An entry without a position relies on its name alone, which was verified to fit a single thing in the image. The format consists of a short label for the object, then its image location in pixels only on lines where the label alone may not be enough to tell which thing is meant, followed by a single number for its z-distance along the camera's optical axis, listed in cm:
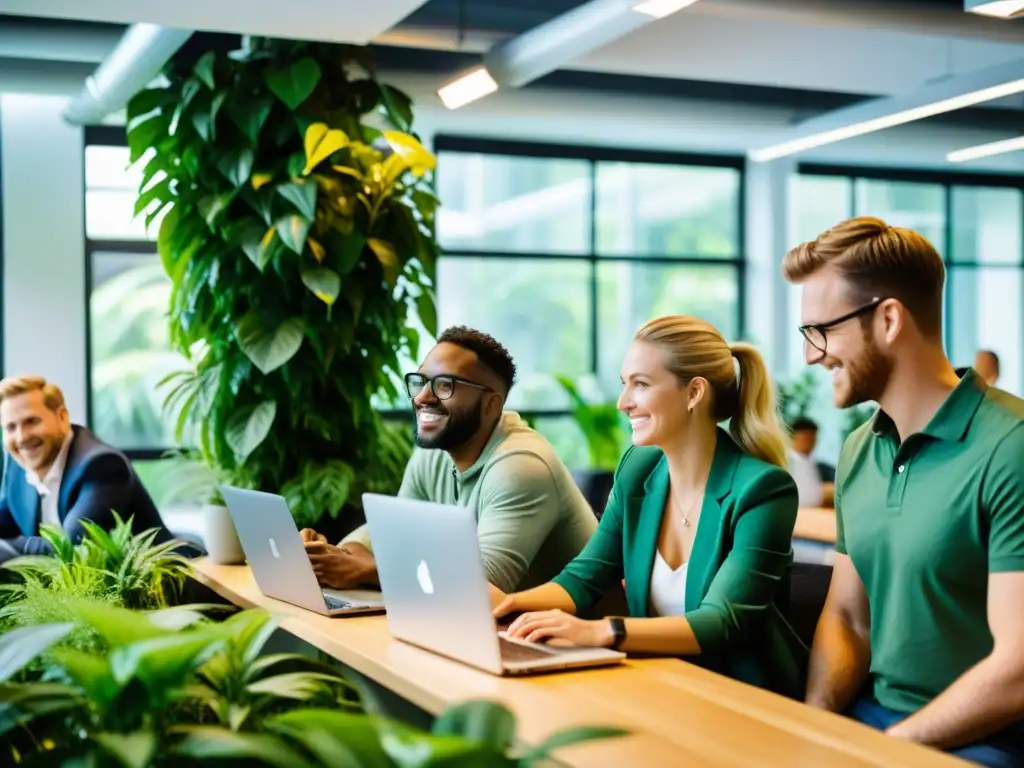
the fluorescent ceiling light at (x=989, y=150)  657
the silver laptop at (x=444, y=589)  200
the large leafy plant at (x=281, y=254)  405
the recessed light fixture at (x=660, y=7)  402
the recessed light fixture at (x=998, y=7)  374
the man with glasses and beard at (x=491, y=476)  285
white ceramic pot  352
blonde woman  225
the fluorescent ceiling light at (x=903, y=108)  514
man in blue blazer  402
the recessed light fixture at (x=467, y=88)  539
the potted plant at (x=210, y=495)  352
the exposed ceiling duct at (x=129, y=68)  488
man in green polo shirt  189
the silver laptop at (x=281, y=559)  263
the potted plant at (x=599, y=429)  794
